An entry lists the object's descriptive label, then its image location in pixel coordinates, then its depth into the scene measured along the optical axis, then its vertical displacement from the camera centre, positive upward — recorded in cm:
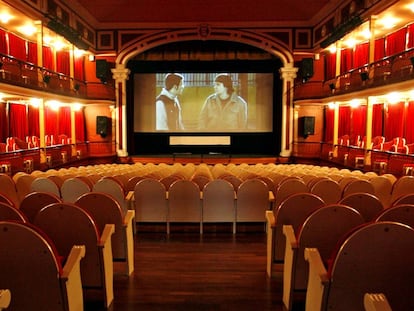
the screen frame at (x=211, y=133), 1675 -30
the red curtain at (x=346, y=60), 1541 +261
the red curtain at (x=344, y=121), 1577 +23
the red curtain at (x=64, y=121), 1581 +13
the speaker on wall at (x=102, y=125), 1595 -2
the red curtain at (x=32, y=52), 1429 +259
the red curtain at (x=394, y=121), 1273 +20
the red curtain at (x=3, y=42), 1255 +258
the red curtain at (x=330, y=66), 1590 +246
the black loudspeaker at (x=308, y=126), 1588 +2
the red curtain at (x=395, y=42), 1243 +275
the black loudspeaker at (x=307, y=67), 1548 +230
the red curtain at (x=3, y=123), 1277 +2
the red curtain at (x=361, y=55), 1426 +263
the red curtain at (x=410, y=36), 1191 +274
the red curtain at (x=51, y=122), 1481 +8
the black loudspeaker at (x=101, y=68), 1571 +222
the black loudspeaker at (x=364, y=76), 1153 +147
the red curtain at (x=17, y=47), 1316 +260
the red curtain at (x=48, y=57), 1467 +248
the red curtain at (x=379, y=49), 1385 +275
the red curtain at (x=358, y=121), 1466 +22
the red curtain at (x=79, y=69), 1608 +227
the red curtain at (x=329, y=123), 1614 +15
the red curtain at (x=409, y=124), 1199 +10
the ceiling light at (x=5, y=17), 1101 +302
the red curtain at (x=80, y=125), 1609 -2
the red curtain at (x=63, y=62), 1542 +243
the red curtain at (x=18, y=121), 1333 +10
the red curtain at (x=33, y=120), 1445 +14
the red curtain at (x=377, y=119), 1409 +28
